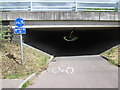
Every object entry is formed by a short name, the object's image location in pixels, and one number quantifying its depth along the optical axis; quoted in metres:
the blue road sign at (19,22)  5.52
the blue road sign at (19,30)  5.52
